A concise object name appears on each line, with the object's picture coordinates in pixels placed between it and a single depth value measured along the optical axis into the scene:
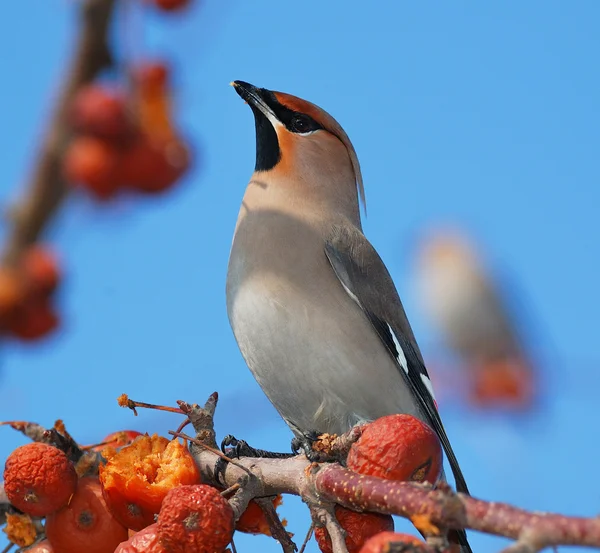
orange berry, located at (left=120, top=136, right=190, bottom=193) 4.35
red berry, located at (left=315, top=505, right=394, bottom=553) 4.77
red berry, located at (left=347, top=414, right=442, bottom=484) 4.45
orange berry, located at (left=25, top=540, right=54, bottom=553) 5.07
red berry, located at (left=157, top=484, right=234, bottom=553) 4.38
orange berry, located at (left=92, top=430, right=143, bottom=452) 5.36
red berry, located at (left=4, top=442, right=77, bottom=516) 4.84
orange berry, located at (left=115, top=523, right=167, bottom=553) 4.43
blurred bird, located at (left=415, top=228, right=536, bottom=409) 10.45
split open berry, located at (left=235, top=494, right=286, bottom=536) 5.29
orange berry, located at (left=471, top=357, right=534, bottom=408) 10.15
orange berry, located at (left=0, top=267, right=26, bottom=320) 2.85
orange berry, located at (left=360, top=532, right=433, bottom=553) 3.29
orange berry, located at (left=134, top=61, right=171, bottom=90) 4.13
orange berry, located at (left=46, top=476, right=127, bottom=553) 4.99
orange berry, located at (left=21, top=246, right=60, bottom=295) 3.08
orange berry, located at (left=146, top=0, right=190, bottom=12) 4.95
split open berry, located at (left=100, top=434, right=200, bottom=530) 4.89
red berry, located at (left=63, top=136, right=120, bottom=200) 3.69
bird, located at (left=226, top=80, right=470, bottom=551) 7.27
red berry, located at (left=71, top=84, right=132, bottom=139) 3.51
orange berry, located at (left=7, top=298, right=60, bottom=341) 3.21
